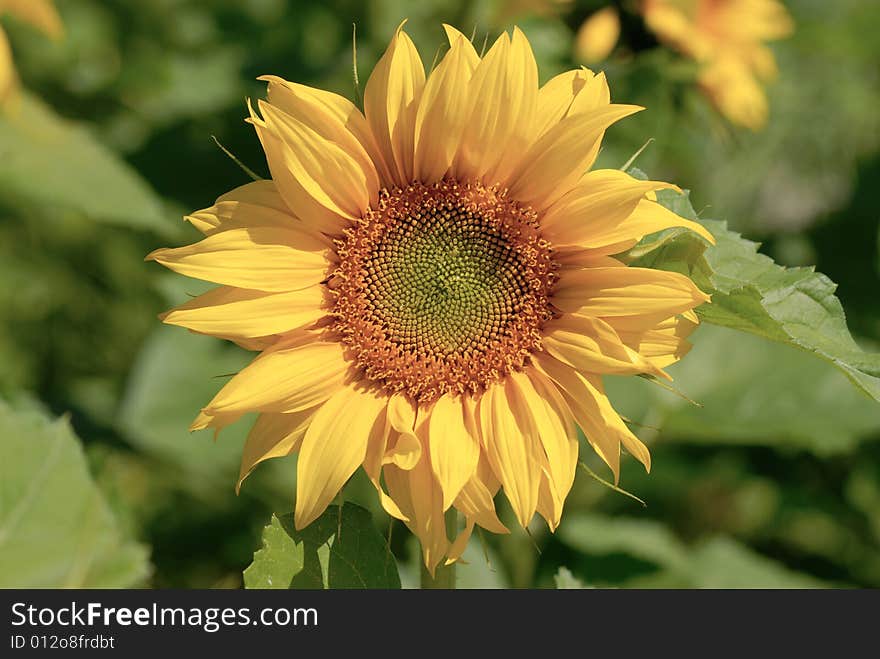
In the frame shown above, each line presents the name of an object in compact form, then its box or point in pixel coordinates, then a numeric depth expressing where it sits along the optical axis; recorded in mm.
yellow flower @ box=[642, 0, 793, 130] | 2859
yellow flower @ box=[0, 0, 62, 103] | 2684
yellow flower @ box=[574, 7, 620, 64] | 2771
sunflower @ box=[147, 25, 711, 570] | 1519
